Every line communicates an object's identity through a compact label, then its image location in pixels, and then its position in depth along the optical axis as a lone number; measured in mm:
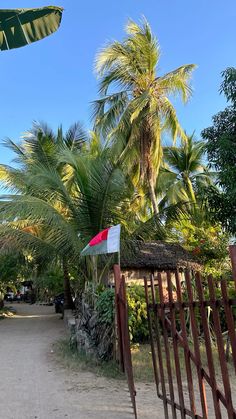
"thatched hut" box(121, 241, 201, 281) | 15469
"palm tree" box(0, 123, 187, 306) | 11594
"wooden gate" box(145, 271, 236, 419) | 3355
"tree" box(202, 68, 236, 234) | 9883
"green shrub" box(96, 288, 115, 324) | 8234
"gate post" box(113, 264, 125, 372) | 7137
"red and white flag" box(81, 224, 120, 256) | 6953
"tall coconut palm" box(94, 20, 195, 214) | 19594
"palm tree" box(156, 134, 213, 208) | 26781
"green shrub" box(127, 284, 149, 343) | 10055
